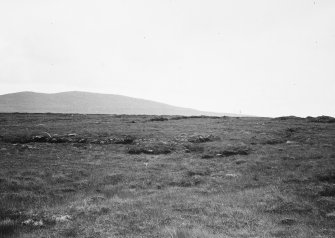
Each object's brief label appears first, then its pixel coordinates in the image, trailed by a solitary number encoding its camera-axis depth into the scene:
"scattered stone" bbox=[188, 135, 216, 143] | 35.88
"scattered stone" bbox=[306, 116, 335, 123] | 56.72
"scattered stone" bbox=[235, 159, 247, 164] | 25.48
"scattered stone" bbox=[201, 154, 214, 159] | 28.17
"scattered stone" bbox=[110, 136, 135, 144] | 35.47
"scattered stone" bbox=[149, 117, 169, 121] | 62.72
